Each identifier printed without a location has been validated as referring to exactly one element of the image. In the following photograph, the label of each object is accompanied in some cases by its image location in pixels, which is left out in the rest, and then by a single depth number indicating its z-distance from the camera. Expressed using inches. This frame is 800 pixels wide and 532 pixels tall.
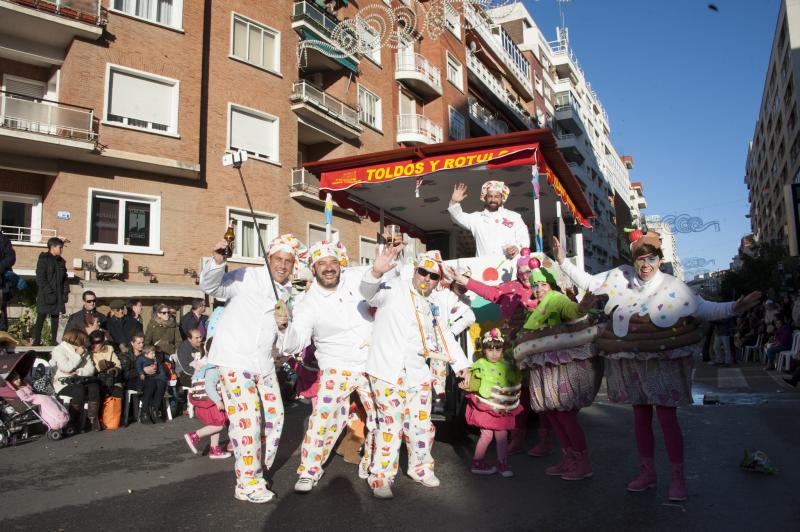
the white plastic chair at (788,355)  482.9
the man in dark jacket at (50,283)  450.0
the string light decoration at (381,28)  926.4
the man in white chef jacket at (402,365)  182.7
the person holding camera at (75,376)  331.0
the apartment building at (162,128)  632.4
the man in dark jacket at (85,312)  390.9
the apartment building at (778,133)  1705.0
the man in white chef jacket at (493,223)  294.5
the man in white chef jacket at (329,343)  186.4
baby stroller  292.0
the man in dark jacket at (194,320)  476.4
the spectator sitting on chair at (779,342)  550.3
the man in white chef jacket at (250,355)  176.2
